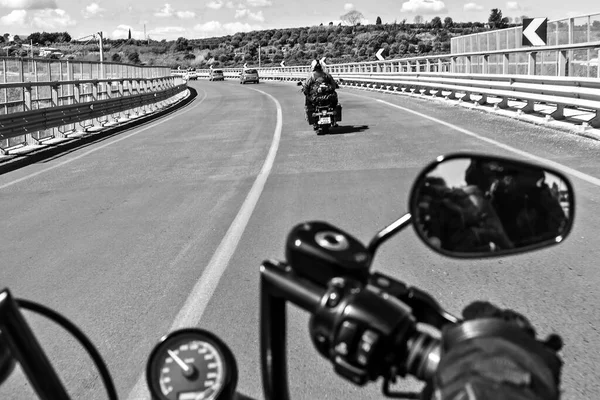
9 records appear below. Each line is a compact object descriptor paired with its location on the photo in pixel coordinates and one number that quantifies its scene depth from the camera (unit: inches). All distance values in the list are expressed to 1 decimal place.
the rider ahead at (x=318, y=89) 686.5
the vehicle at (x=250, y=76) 2583.7
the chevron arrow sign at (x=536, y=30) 725.3
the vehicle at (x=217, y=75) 3358.8
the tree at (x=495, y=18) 4379.9
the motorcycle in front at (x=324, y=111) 675.4
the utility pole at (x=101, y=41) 1955.5
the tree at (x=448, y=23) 5916.3
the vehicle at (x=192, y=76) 3663.9
